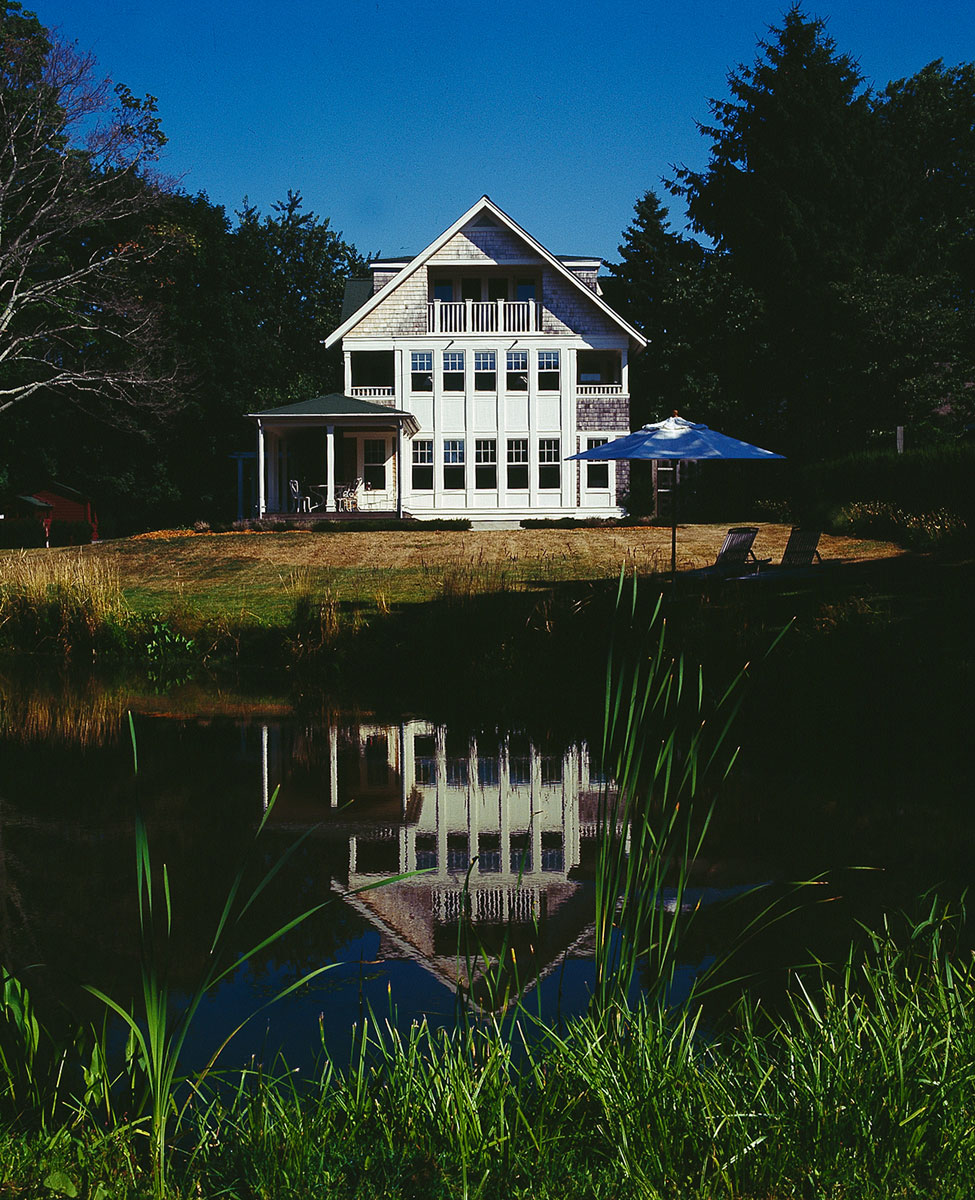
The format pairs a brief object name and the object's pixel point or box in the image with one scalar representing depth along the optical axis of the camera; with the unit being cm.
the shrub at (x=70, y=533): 3369
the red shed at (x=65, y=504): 3791
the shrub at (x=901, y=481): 2153
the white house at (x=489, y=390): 3478
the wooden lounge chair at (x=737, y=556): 1670
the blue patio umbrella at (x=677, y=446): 1783
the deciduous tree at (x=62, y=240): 2905
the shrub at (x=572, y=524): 3142
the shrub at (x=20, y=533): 3153
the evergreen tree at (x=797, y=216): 3622
